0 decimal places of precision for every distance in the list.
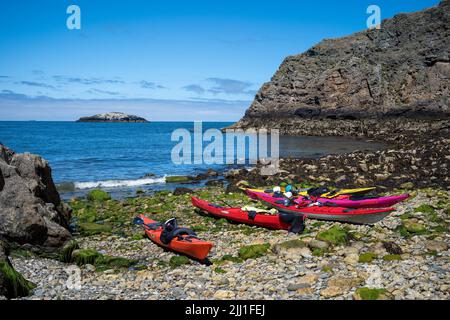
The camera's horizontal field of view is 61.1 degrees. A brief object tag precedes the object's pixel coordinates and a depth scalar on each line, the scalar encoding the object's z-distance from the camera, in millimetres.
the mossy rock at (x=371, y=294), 8133
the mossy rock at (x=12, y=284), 9052
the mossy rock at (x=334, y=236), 12562
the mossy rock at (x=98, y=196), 23156
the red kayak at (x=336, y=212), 14766
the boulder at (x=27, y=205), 12625
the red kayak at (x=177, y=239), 11719
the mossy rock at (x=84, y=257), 12039
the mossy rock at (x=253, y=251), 11938
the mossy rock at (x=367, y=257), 10672
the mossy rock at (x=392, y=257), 10695
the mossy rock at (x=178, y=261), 11859
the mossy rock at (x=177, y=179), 30359
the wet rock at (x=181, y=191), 24031
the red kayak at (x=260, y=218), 14938
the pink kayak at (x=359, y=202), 16578
